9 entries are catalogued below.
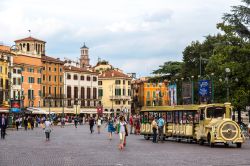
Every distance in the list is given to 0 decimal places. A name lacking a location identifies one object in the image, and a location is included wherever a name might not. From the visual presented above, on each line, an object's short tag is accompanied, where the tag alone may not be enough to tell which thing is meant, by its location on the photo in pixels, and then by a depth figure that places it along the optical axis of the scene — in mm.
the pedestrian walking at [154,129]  30287
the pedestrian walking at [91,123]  45085
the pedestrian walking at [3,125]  34990
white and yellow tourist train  25475
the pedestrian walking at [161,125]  30461
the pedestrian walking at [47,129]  31724
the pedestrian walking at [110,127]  34124
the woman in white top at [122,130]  24143
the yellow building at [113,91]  132732
